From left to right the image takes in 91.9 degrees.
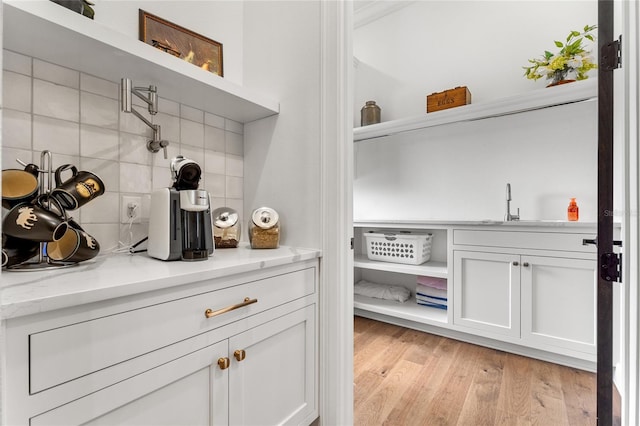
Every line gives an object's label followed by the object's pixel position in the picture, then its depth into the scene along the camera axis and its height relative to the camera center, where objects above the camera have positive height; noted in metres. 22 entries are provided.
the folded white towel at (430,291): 2.43 -0.63
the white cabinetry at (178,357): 0.61 -0.37
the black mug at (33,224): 0.78 -0.03
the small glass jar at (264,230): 1.30 -0.07
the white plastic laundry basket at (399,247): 2.44 -0.28
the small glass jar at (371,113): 2.86 +0.92
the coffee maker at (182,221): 0.99 -0.03
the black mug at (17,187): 0.83 +0.07
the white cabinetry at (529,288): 1.77 -0.47
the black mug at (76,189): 0.89 +0.07
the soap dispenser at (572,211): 2.00 +0.01
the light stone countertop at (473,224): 1.78 -0.07
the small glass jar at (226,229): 1.34 -0.07
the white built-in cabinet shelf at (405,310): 2.29 -0.77
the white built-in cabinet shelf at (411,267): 2.29 -0.43
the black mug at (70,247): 0.87 -0.10
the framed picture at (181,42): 1.24 +0.74
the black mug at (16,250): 0.79 -0.10
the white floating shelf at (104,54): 0.82 +0.50
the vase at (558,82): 1.94 +0.83
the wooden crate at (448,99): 2.34 +0.88
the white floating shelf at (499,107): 1.83 +0.71
